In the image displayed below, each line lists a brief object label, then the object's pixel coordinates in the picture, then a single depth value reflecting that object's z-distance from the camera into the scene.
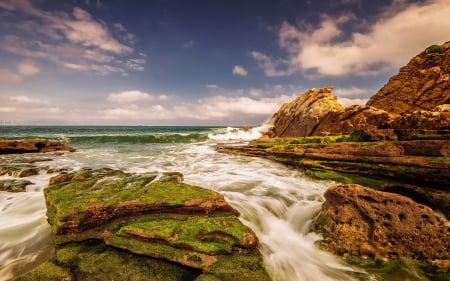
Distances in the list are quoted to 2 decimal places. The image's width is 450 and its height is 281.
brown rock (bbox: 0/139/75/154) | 25.80
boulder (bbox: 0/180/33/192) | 11.27
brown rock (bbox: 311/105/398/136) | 22.04
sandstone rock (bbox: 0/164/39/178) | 14.37
